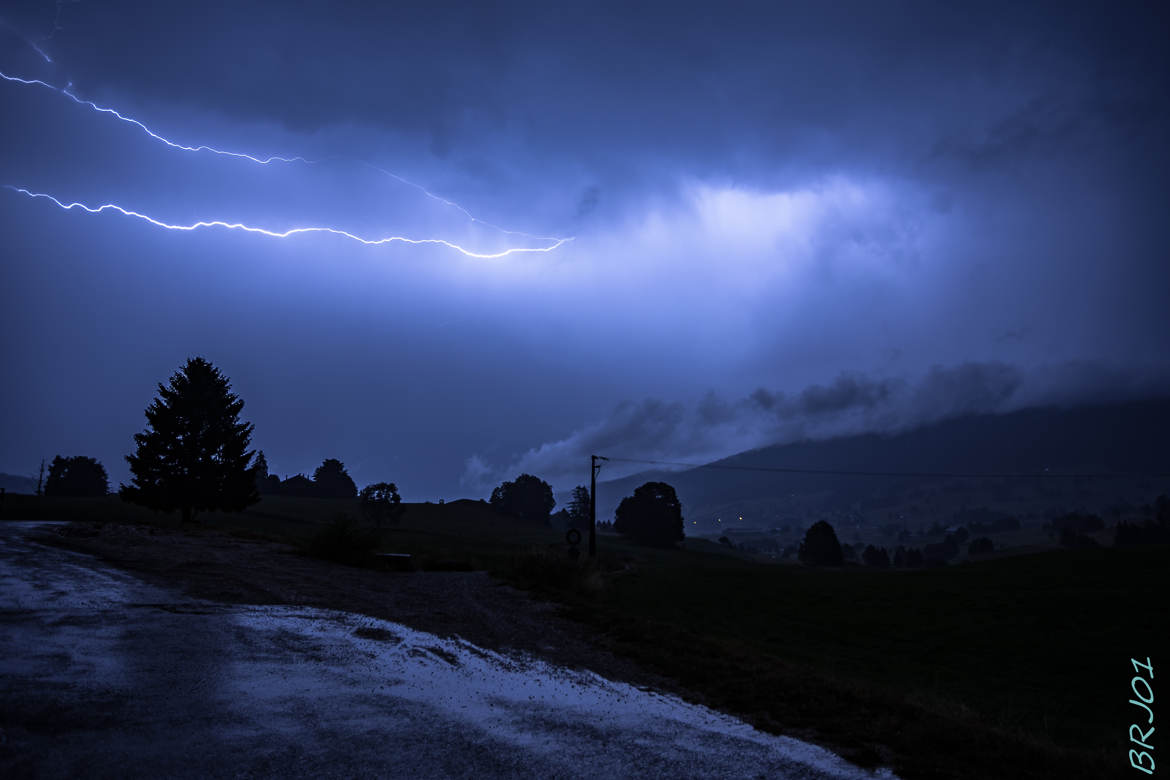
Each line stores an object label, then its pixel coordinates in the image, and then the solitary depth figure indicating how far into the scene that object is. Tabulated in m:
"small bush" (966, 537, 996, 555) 134.62
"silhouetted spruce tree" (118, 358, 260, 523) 43.97
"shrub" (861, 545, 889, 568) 115.44
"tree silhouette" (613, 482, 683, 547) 98.31
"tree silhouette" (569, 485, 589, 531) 137.61
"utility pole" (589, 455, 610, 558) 44.16
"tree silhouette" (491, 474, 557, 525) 138.75
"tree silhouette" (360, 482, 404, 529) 88.62
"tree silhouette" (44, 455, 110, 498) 96.13
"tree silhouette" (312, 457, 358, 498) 130.12
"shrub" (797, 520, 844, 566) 87.62
